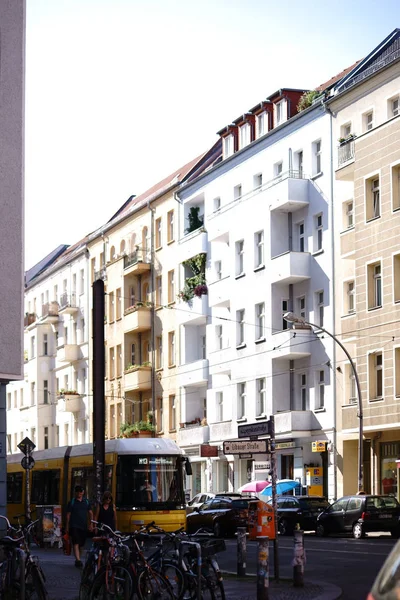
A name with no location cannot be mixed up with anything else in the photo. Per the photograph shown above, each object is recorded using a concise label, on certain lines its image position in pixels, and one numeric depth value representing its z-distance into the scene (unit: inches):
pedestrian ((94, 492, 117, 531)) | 955.7
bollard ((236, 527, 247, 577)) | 937.5
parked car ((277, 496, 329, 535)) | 1785.2
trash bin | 900.6
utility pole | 989.8
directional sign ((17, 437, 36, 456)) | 1525.6
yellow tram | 1355.8
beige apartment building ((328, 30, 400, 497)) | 1871.3
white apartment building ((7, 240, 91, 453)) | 3309.5
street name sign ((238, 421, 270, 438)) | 864.9
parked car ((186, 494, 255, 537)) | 1702.8
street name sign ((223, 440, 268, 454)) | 879.7
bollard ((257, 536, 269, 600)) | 716.0
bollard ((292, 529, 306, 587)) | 824.3
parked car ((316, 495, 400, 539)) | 1556.3
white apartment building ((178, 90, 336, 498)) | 2153.1
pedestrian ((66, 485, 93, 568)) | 984.3
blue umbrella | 2007.8
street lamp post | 1798.7
